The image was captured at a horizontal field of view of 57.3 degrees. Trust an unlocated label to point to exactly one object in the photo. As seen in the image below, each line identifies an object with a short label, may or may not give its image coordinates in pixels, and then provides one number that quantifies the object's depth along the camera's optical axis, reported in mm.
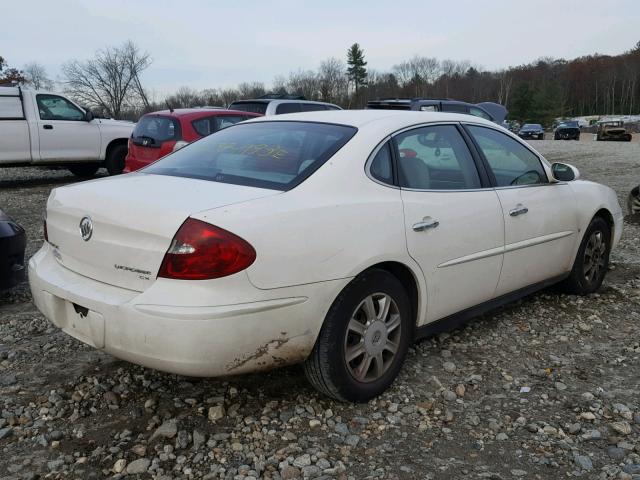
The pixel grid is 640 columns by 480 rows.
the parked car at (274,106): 11000
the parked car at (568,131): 41094
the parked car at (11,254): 4238
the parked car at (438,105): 13044
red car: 8703
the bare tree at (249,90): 74500
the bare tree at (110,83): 45812
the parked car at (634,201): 7605
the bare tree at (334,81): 81938
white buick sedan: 2391
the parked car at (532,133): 42281
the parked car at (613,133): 35406
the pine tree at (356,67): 96688
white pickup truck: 10484
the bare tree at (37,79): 52188
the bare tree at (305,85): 77500
